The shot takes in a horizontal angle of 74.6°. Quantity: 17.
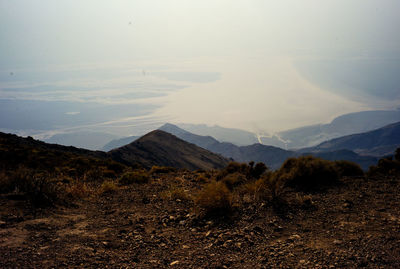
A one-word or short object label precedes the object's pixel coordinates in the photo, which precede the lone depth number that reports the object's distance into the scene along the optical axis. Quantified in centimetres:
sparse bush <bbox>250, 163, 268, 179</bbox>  1451
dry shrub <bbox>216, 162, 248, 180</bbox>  1519
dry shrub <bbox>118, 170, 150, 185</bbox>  1259
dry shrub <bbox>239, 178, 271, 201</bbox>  824
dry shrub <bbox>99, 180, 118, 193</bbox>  1048
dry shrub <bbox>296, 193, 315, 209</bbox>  760
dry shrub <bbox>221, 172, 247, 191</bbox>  1145
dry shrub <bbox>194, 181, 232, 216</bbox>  713
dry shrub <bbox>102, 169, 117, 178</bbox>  1510
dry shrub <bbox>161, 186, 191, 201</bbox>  912
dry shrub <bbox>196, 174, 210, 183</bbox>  1363
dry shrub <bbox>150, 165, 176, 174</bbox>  1717
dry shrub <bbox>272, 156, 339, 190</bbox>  1002
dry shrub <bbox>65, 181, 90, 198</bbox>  923
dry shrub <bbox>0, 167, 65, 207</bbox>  770
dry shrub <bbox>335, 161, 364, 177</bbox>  1144
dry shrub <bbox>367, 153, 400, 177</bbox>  1098
